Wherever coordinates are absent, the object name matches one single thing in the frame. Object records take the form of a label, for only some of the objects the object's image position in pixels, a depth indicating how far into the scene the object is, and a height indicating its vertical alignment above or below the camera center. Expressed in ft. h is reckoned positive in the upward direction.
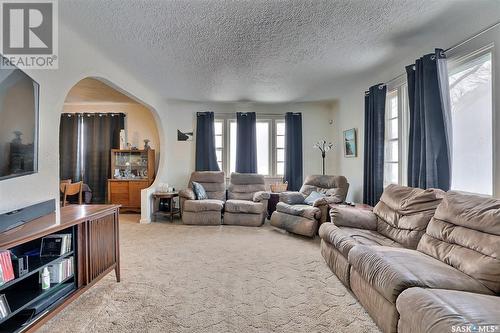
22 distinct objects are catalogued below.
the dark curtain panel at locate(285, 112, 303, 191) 18.28 +1.21
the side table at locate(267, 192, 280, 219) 16.16 -2.16
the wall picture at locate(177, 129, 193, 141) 18.62 +2.30
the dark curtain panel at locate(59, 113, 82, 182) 18.52 +1.34
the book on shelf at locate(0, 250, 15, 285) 4.54 -1.80
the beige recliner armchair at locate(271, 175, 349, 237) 12.19 -2.00
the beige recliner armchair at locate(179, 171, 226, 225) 14.80 -2.40
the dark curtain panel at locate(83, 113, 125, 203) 18.58 +1.63
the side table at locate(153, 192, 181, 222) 15.80 -2.27
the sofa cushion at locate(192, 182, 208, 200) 15.59 -1.45
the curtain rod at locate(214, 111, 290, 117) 18.78 +3.91
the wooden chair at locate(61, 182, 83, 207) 13.67 -1.15
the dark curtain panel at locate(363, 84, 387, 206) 11.72 +1.11
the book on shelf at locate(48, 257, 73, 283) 5.94 -2.40
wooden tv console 4.96 -2.28
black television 5.35 +1.03
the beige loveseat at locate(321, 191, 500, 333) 3.95 -2.15
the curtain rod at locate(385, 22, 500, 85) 7.00 +3.81
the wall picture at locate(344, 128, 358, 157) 15.10 +1.40
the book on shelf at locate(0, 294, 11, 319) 4.57 -2.51
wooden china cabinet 17.69 -0.56
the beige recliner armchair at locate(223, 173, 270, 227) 14.73 -2.51
